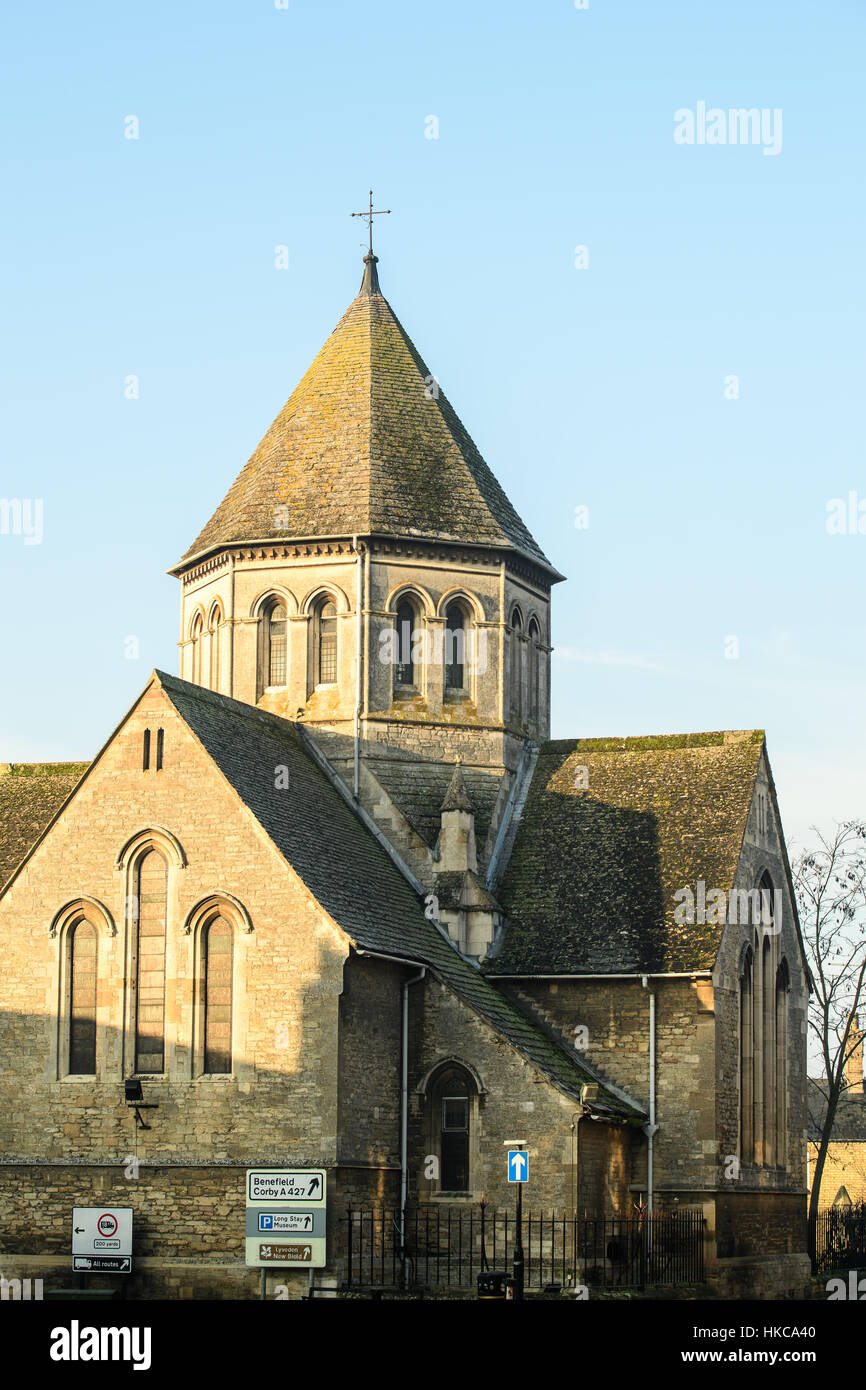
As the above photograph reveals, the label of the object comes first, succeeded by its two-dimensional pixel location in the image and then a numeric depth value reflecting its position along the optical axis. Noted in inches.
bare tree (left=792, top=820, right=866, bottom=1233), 2076.9
